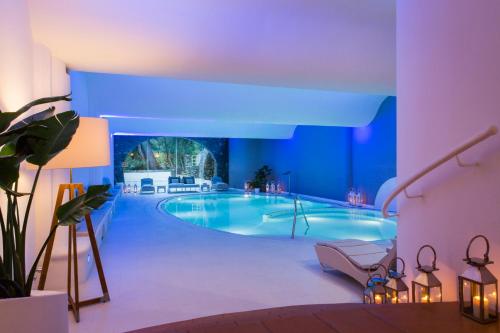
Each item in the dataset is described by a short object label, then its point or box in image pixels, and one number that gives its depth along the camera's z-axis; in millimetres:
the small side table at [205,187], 20214
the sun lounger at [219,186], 19453
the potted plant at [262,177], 18562
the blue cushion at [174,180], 19906
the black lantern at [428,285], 2285
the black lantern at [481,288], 1920
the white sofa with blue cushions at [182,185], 19238
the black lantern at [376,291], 2637
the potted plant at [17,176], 1740
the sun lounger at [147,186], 17827
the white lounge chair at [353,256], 3982
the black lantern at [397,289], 2490
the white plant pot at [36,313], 1696
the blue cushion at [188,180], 20344
